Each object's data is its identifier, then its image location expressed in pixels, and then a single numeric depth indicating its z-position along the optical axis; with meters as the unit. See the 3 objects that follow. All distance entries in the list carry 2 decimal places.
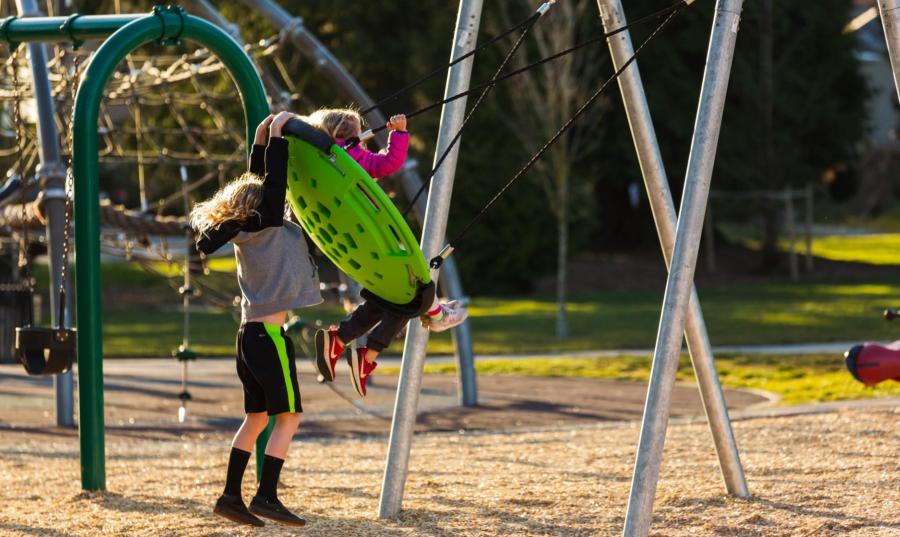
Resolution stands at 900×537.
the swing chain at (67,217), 12.76
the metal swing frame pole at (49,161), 19.97
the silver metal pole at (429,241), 11.93
